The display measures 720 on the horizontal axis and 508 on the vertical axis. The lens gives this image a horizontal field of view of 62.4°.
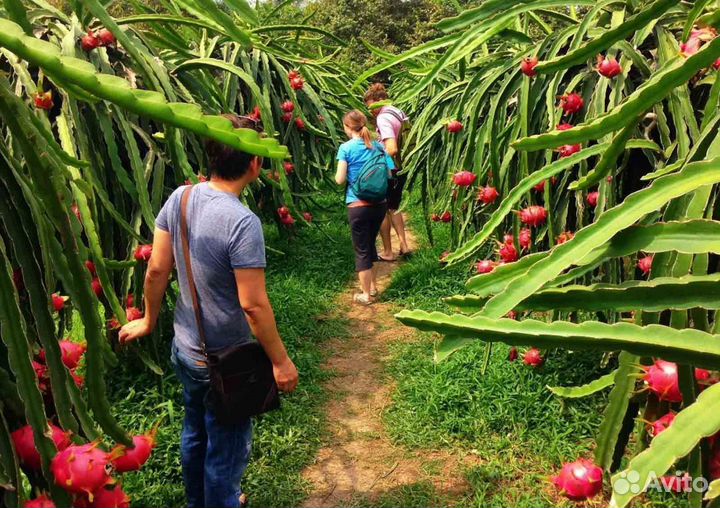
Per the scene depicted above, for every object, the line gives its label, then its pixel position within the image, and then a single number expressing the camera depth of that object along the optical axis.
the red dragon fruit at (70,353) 1.27
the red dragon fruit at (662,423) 1.07
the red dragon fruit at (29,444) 0.96
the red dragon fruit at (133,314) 2.27
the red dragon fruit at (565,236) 2.06
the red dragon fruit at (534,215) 2.43
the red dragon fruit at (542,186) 2.59
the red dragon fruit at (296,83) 4.26
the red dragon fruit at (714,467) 1.00
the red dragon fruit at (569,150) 2.21
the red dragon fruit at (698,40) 1.40
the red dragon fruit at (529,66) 2.39
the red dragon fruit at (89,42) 2.47
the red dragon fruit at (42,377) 1.12
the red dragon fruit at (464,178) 2.95
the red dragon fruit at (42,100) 1.92
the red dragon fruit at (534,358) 2.61
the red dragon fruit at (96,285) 2.24
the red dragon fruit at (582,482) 1.33
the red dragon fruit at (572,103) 2.38
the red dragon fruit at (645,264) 1.91
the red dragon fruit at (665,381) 1.07
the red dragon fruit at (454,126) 3.29
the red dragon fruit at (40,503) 0.88
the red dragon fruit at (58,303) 1.55
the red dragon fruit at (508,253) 2.36
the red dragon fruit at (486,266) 2.35
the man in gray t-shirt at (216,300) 1.82
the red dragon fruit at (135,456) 1.06
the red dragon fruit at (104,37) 2.52
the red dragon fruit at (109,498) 0.93
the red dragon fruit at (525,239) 2.57
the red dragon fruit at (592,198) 2.34
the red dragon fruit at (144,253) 2.26
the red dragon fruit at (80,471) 0.87
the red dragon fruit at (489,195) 2.74
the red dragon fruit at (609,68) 2.21
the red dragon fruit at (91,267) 1.96
